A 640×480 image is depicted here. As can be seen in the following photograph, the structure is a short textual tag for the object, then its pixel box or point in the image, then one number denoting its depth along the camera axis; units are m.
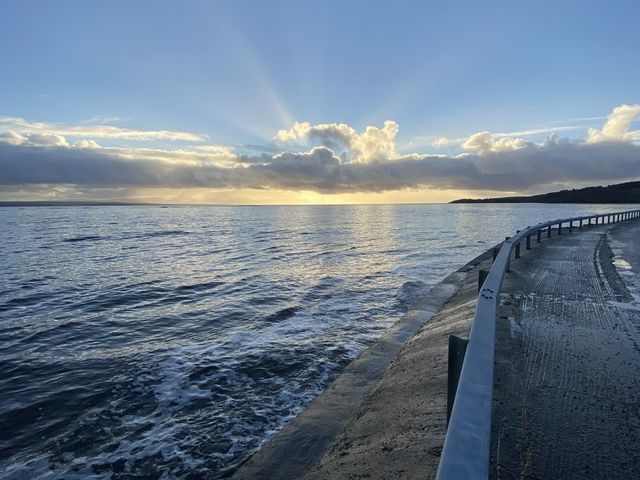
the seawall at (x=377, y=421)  3.45
